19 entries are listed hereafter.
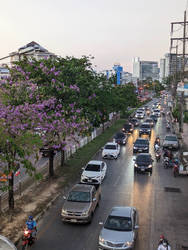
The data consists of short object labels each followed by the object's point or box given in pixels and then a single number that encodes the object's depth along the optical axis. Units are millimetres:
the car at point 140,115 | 73938
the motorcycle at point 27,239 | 12578
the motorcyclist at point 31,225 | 13094
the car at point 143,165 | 25172
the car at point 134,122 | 60809
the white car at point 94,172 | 21984
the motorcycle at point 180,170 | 24552
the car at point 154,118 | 67188
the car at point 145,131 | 46597
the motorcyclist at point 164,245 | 11029
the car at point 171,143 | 35625
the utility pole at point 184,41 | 40100
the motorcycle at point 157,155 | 30006
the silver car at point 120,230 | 12039
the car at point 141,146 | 33312
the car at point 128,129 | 50250
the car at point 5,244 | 10354
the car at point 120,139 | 39938
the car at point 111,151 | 31281
